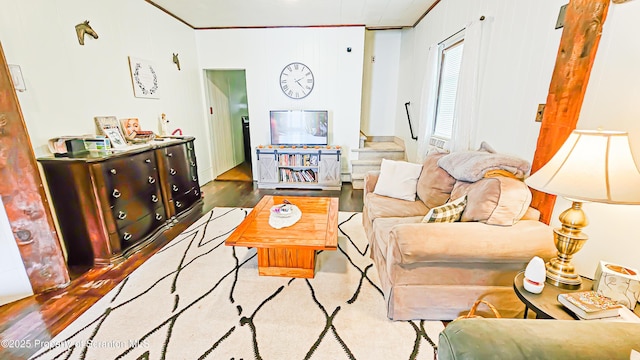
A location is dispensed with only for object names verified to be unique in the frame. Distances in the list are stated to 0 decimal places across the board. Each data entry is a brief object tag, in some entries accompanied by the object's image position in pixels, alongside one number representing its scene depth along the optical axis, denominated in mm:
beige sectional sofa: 1376
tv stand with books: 4164
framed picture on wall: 2947
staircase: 4320
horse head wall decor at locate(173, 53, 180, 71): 3668
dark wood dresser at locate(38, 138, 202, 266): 1990
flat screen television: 4160
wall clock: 4293
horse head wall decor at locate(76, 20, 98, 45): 2305
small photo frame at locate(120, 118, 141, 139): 2797
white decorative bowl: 2080
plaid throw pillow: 1605
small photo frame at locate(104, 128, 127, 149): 2479
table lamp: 995
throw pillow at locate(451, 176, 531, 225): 1475
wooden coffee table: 1763
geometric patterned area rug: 1409
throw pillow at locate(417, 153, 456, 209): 2193
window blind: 2994
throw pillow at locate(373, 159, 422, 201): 2471
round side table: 1064
